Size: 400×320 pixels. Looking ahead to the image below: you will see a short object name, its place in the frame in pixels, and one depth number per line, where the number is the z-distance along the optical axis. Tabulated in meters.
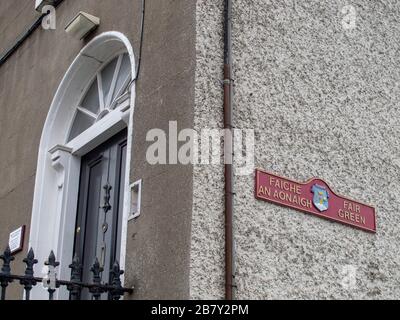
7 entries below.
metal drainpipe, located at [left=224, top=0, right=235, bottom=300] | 5.27
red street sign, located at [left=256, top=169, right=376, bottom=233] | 5.80
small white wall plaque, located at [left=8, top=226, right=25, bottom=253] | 7.51
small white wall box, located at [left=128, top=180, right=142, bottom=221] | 5.88
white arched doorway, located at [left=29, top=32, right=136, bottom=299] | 7.25
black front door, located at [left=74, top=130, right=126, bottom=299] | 6.71
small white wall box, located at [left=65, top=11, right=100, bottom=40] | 7.42
